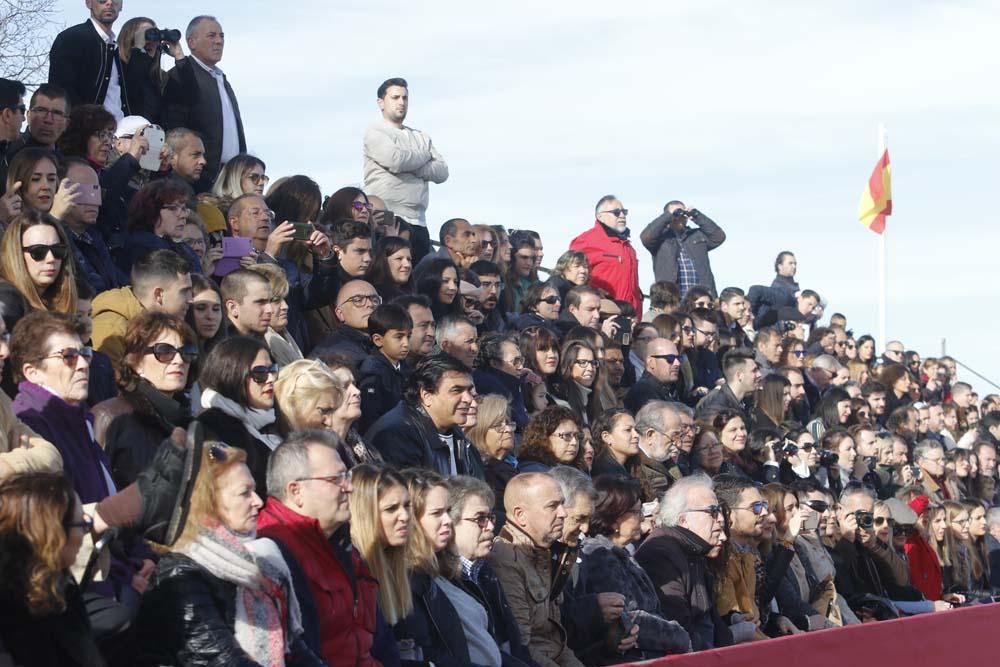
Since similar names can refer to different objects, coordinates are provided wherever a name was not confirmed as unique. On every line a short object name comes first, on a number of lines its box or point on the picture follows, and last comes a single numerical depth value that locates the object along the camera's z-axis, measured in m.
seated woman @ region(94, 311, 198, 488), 7.45
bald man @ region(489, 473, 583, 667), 9.20
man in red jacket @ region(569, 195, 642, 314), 18.17
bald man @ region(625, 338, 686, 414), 14.65
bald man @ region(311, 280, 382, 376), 11.18
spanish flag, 28.78
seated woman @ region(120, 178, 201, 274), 10.22
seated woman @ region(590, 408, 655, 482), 12.27
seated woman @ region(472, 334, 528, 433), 12.40
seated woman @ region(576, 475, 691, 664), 9.77
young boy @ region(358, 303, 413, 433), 10.66
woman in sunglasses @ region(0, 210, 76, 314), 8.20
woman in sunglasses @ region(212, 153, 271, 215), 12.16
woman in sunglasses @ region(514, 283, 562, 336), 15.25
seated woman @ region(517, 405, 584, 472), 11.08
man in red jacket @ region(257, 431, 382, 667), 7.08
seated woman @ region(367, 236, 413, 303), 12.75
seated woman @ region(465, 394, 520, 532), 10.96
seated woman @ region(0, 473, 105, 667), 5.46
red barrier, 9.05
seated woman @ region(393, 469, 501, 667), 8.05
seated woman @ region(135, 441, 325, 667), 6.05
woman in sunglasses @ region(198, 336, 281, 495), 7.93
